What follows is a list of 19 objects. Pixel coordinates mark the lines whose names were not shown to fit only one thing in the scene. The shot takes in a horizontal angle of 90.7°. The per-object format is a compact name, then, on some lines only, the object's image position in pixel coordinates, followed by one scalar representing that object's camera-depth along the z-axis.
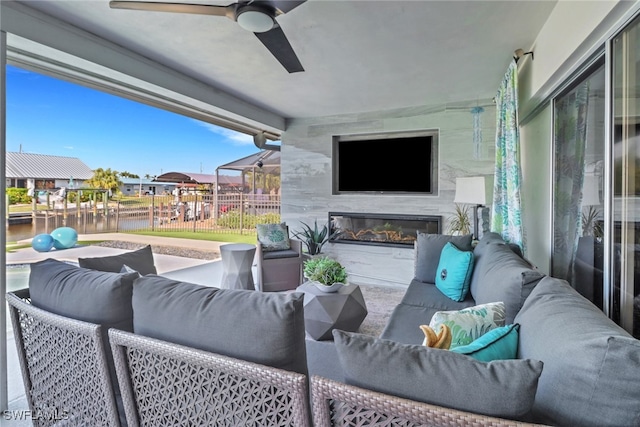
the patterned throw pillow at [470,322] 1.20
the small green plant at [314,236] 4.82
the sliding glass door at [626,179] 1.31
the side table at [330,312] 2.42
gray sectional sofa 0.69
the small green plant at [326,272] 2.61
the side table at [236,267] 3.83
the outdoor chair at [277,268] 3.94
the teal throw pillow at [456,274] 2.40
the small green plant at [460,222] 4.05
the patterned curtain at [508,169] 2.61
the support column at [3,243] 1.83
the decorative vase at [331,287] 2.55
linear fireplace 4.44
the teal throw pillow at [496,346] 0.97
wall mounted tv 4.42
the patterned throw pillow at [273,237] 4.17
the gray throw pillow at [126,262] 1.71
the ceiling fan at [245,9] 1.67
